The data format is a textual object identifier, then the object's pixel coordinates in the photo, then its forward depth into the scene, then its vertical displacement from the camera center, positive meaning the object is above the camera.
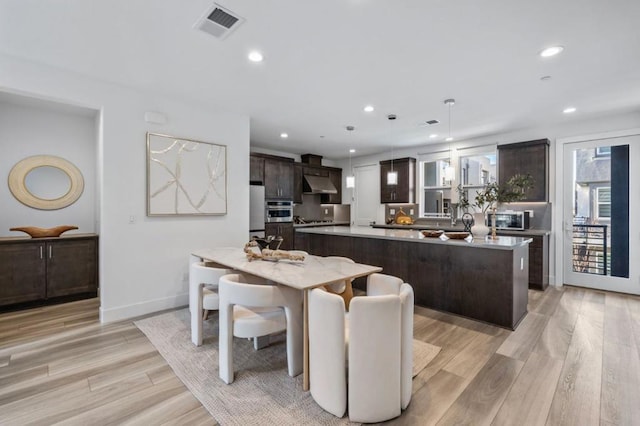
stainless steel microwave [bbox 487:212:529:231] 5.07 -0.13
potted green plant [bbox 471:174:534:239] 3.75 +0.18
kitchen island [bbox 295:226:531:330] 3.20 -0.69
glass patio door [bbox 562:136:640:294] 4.35 -0.02
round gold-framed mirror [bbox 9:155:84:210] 3.90 +0.44
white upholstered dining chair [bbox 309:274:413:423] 1.74 -0.85
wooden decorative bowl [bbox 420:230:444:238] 4.00 -0.29
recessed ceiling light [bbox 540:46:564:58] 2.55 +1.42
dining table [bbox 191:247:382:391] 2.04 -0.47
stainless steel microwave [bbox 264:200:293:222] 6.04 +0.04
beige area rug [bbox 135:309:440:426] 1.85 -1.26
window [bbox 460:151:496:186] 5.75 +0.88
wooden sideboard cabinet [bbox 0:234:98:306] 3.54 -0.70
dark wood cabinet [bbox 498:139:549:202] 4.91 +0.85
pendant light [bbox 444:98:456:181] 3.83 +0.65
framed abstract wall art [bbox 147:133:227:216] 3.60 +0.47
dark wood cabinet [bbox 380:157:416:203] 6.64 +0.68
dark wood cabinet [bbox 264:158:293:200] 6.13 +0.74
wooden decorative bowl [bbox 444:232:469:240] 3.68 -0.29
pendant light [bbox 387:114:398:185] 5.04 +0.60
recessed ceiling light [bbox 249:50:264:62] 2.68 +1.44
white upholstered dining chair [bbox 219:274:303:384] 2.11 -0.80
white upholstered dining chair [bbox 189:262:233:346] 2.66 -0.78
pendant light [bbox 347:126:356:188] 5.20 +0.61
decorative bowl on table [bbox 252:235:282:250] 3.06 -0.29
